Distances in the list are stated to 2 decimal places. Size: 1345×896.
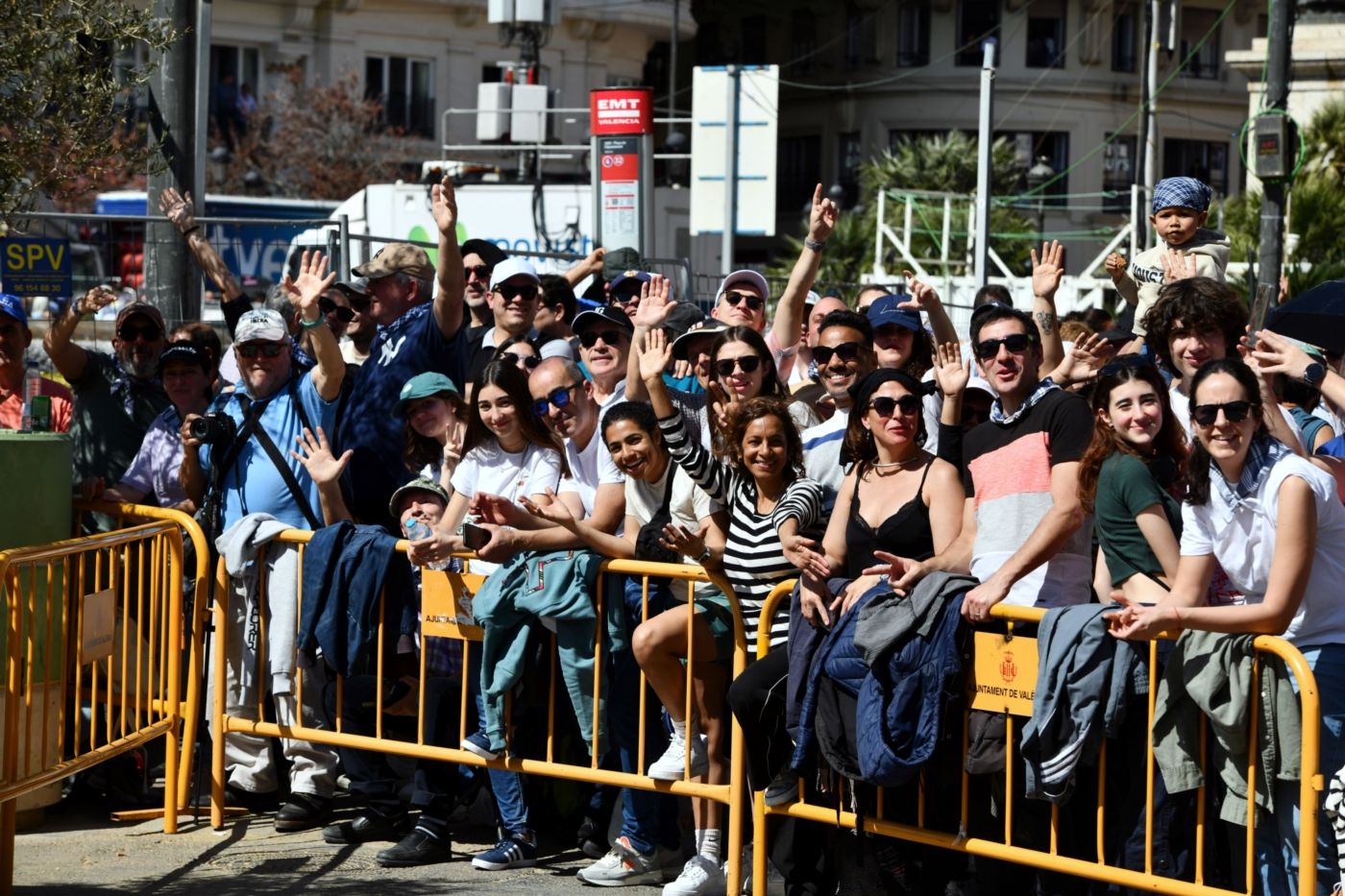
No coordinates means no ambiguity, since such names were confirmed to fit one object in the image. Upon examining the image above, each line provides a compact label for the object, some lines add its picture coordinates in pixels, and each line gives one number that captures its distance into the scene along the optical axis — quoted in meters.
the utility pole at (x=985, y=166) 20.41
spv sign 11.71
